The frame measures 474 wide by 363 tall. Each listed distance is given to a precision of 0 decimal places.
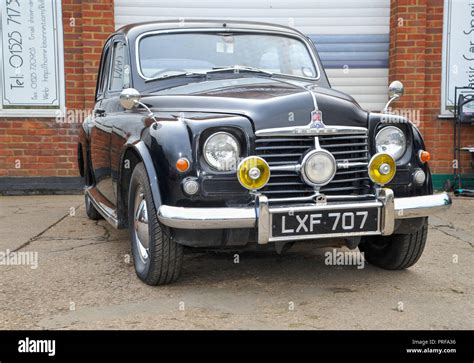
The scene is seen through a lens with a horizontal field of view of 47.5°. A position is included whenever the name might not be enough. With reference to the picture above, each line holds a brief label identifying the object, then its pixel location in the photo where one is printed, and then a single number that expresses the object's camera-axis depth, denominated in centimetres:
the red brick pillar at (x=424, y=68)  741
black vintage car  293
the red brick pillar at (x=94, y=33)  723
